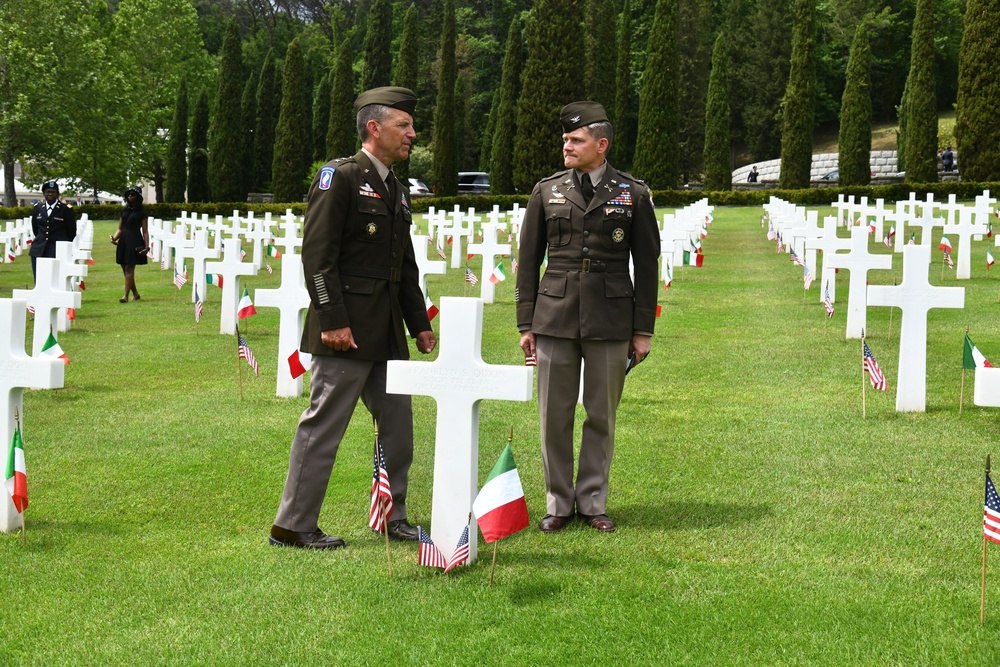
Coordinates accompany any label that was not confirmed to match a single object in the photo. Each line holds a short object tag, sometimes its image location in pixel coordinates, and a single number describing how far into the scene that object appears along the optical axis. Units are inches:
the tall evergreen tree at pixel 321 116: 2252.7
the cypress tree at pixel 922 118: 1553.9
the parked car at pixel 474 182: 2050.9
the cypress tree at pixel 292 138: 1934.1
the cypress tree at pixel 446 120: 1834.4
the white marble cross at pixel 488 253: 646.5
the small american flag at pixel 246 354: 376.8
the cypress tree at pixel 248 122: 2124.5
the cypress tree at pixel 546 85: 1696.6
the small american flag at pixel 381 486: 196.4
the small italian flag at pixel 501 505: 185.1
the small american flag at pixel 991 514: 170.4
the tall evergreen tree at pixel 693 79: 2305.6
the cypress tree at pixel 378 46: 2049.7
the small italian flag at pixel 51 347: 322.0
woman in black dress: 704.4
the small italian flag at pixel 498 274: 611.3
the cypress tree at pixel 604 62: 1978.3
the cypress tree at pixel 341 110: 1895.9
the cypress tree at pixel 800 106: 1662.2
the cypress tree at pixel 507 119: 1779.0
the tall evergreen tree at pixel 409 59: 1877.5
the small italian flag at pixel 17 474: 208.8
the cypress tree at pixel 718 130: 1753.2
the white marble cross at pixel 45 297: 395.5
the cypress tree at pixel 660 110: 1690.5
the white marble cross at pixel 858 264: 454.0
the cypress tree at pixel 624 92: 1996.8
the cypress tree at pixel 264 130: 2194.9
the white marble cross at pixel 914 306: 325.1
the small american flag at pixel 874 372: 321.7
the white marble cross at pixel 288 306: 366.3
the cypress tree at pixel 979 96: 1433.3
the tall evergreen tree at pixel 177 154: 2070.6
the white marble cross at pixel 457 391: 195.5
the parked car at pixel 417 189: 1971.1
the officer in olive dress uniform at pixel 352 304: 207.3
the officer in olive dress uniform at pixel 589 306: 222.4
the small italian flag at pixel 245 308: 442.6
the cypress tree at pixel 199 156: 2105.1
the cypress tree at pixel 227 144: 2027.6
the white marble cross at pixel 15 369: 214.8
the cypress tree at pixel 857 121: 1672.0
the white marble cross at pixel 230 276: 533.3
